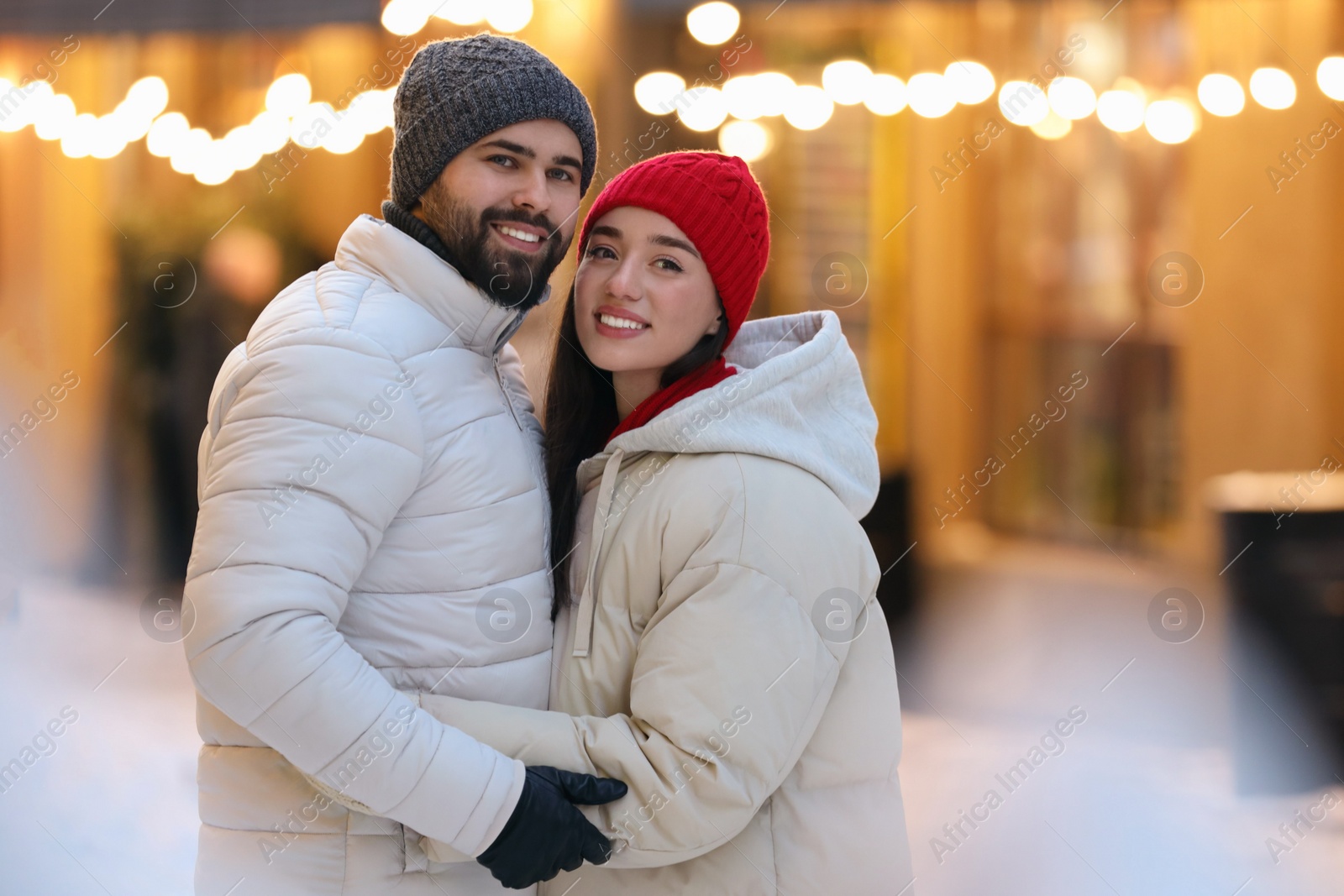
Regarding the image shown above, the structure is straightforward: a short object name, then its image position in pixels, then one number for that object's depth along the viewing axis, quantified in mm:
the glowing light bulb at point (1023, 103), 5195
